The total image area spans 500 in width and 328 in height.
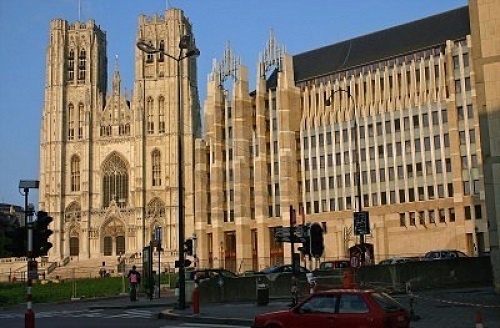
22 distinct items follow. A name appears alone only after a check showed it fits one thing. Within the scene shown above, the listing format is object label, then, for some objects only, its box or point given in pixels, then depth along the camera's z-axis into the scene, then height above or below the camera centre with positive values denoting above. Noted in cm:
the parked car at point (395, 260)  4064 -29
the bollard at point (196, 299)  2356 -128
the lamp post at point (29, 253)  1609 +32
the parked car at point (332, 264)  4001 -41
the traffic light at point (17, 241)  1711 +65
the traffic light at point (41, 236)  1706 +74
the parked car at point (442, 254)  4304 -3
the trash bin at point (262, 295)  2623 -134
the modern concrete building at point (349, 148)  6700 +1173
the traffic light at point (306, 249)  1940 +25
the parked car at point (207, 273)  3556 -67
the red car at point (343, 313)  1293 -107
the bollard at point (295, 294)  2158 -111
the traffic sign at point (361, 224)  2555 +118
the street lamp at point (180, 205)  2598 +217
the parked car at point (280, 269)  3853 -58
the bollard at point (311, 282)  2183 -79
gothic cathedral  10169 +1796
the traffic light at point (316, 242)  1911 +42
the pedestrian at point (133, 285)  3622 -114
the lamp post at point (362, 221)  2553 +131
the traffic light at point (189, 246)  3038 +68
